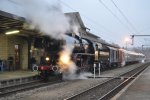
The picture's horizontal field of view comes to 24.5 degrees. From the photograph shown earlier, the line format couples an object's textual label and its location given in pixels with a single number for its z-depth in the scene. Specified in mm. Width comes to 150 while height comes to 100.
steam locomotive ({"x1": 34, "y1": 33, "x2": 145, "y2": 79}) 21844
